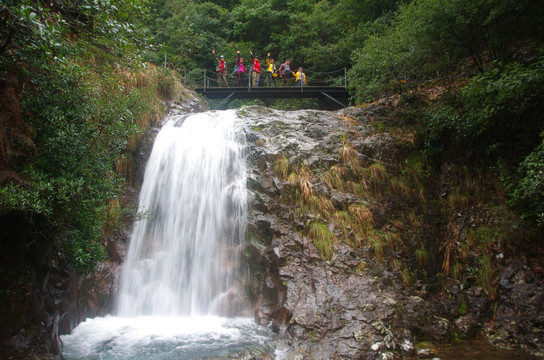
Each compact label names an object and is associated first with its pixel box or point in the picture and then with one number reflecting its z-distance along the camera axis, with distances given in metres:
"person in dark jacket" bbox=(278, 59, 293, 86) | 15.67
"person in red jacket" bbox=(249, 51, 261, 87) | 15.46
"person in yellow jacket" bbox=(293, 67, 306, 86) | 14.82
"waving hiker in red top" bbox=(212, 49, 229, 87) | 15.90
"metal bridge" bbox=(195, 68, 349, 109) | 14.88
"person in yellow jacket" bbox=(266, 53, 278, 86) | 15.93
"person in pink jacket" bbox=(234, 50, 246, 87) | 15.67
